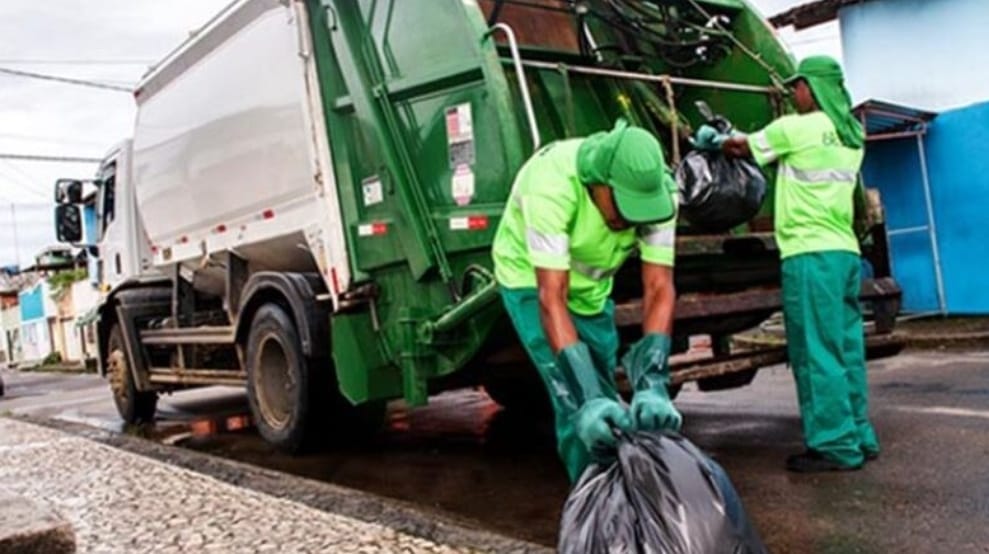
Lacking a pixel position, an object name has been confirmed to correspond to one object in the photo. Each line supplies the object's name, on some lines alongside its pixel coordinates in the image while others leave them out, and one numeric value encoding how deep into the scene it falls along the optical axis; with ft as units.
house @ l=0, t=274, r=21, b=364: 126.41
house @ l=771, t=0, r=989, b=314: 31.48
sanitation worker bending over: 8.72
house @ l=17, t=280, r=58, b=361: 109.50
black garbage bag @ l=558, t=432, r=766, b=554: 6.88
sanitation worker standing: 13.83
